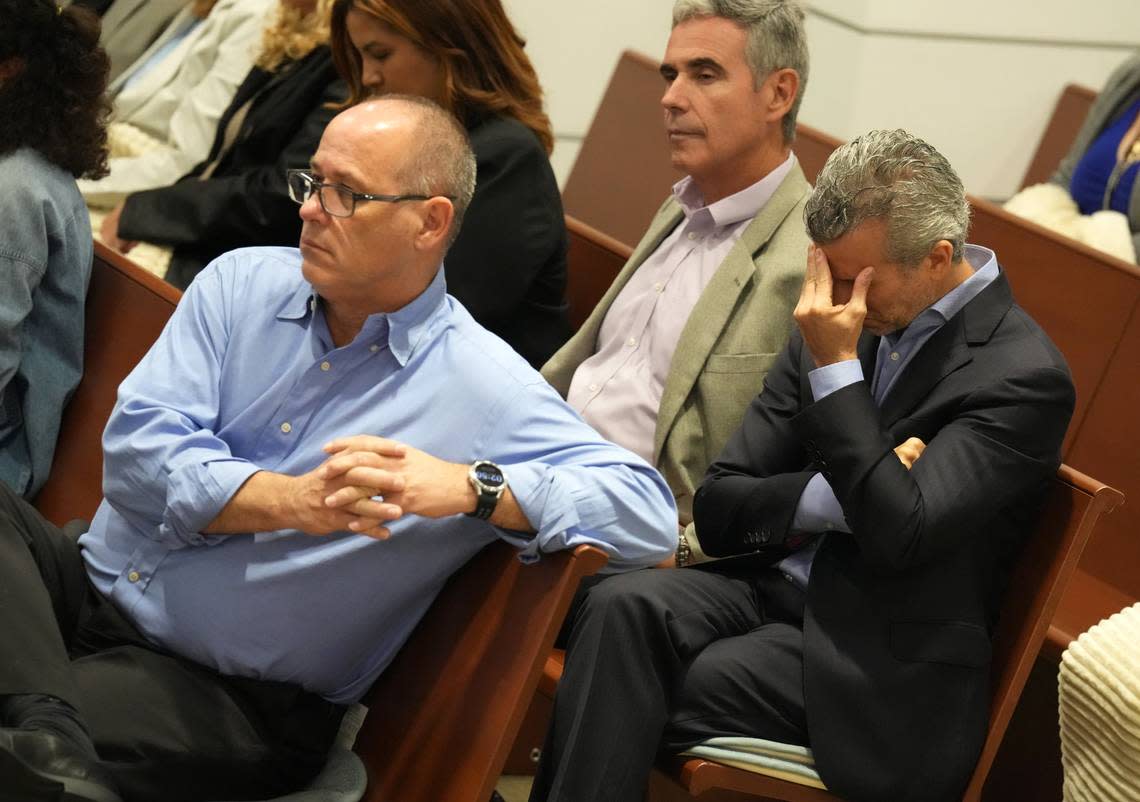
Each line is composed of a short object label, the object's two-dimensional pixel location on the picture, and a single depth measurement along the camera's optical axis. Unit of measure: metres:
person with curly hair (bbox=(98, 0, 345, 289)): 6.44
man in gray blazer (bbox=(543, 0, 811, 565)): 5.02
